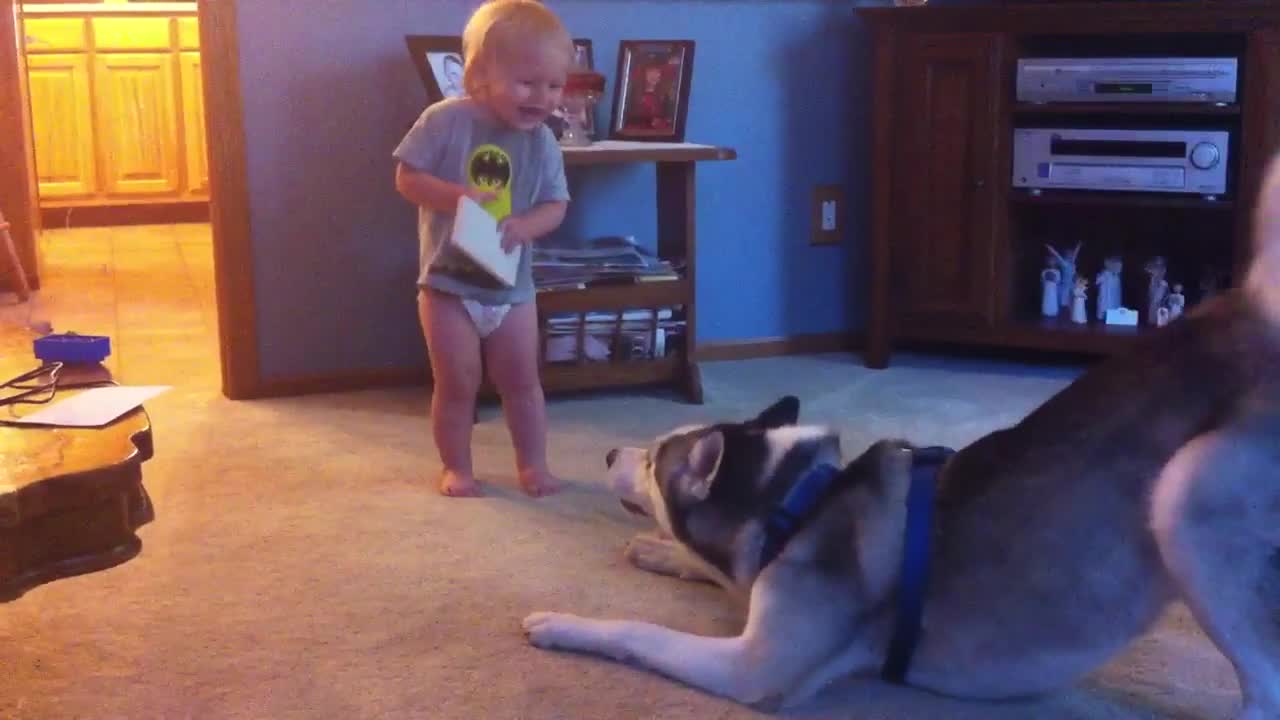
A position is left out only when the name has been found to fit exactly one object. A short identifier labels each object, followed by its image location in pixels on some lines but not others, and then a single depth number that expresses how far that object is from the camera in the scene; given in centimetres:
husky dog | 140
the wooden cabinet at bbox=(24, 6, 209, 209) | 642
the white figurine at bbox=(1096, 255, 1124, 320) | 354
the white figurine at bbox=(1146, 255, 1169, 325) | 349
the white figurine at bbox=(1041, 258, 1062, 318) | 358
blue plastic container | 150
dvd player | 318
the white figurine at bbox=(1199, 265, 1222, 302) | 346
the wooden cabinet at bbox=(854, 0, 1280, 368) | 324
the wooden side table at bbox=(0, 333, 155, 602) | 96
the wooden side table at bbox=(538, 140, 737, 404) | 308
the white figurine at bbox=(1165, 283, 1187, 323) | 347
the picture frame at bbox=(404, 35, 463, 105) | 305
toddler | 237
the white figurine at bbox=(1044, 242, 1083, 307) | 360
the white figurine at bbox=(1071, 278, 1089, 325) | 350
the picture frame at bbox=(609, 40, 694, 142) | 331
